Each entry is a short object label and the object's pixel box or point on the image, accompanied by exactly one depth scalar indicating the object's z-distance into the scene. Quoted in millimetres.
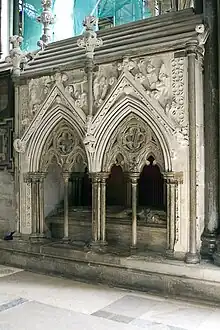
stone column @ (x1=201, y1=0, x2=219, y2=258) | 3480
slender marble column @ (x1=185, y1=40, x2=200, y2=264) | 3363
